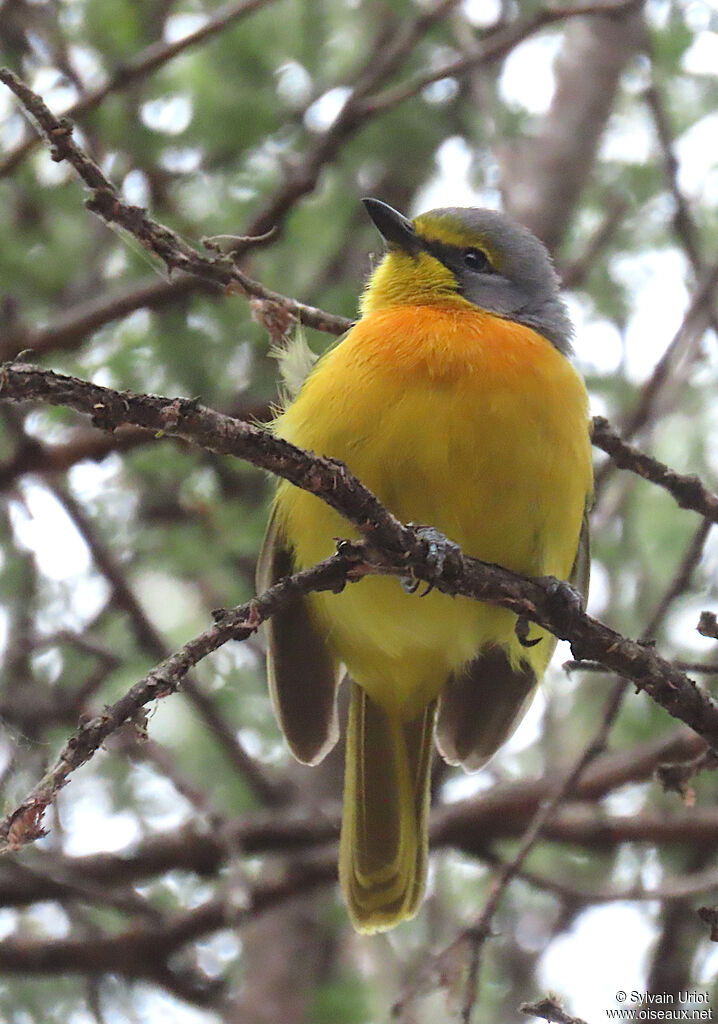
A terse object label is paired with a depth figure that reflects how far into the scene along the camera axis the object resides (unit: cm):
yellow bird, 598
